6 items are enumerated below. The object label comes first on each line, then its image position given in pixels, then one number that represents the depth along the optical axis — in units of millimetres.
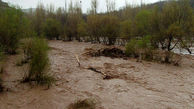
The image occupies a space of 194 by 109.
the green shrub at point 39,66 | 5395
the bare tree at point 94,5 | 22505
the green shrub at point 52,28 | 23359
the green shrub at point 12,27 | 7965
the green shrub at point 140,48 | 10861
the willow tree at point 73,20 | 23312
